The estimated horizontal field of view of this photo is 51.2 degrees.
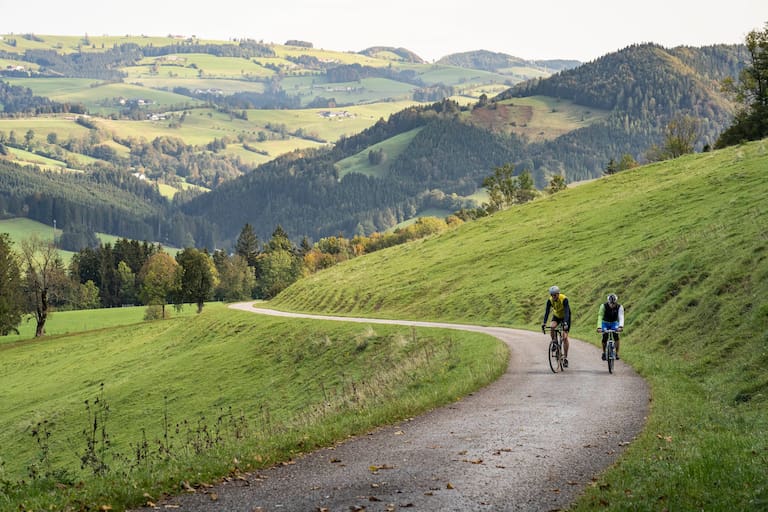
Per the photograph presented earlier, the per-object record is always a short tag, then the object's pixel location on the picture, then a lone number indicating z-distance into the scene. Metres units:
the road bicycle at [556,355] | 28.19
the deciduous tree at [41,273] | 111.94
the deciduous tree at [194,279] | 128.50
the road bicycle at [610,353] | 27.44
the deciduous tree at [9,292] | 107.84
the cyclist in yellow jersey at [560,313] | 28.17
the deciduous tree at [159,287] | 139.25
